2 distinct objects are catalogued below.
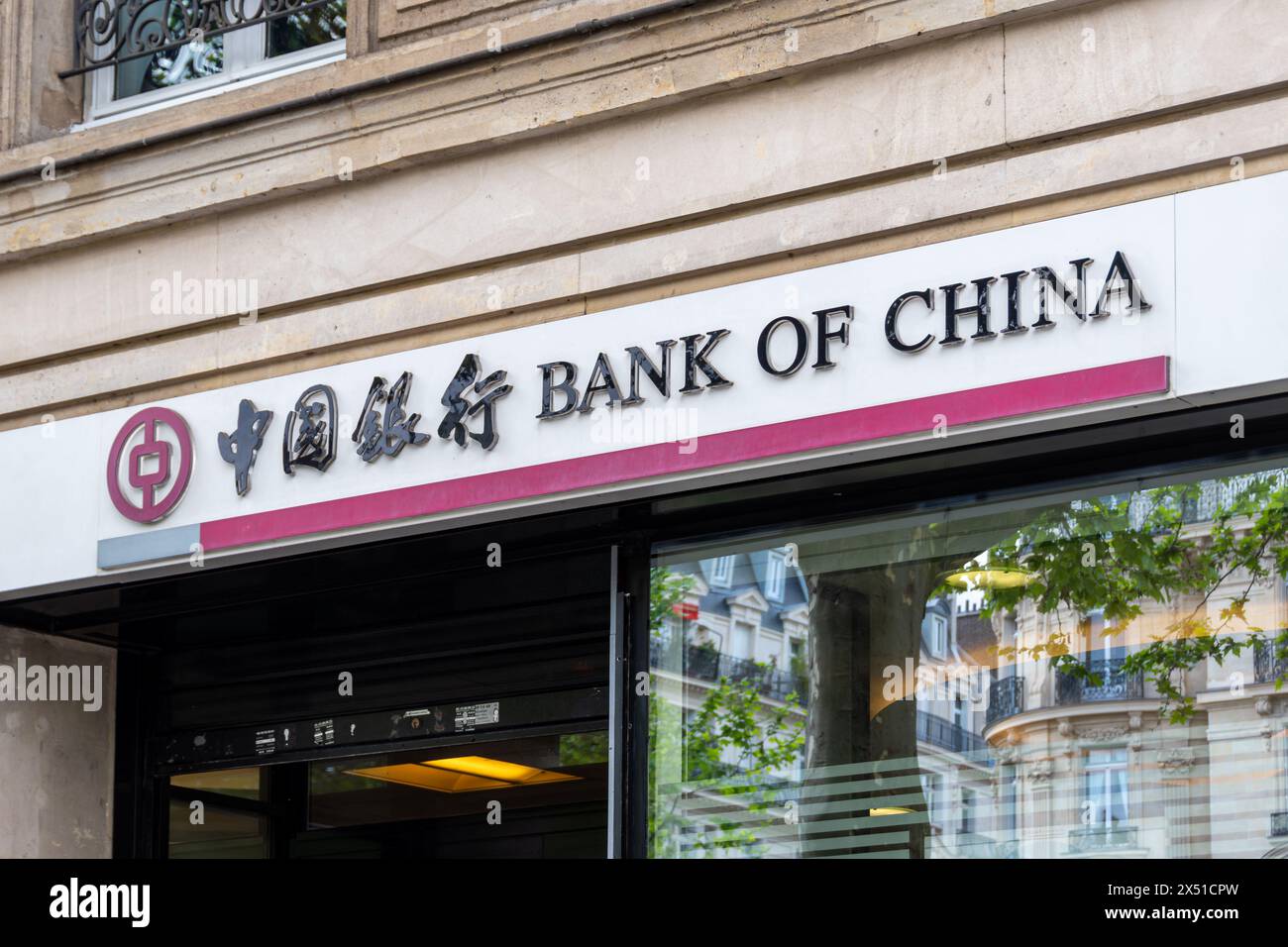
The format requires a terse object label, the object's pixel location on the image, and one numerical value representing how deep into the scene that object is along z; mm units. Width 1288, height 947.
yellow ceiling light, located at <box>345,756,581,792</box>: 9148
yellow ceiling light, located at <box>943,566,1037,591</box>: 6754
